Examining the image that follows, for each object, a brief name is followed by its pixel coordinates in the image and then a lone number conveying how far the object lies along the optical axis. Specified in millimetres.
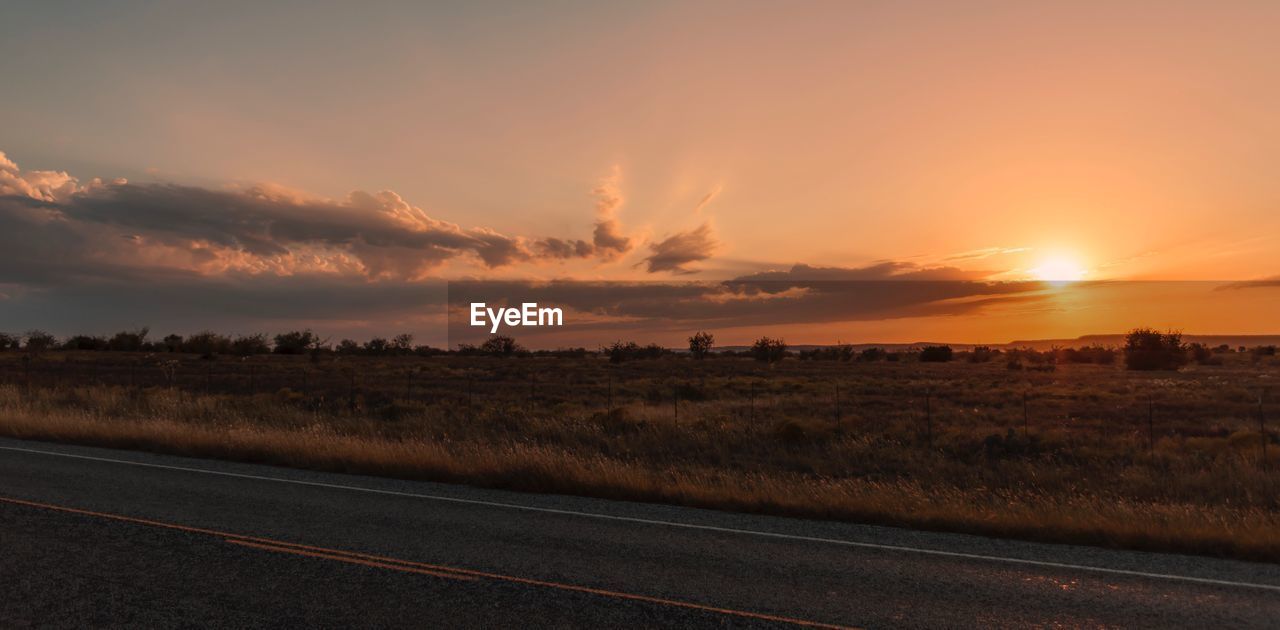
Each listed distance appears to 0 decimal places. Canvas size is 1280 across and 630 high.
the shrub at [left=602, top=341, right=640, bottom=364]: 92000
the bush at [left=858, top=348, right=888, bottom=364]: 102531
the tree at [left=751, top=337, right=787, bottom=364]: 95000
